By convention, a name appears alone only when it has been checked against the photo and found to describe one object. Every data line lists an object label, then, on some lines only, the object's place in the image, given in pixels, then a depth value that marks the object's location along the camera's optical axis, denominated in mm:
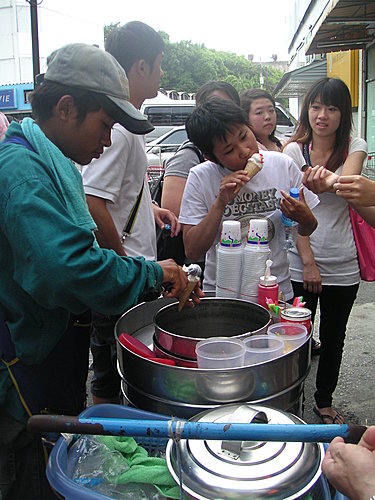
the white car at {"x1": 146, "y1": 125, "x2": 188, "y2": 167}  13180
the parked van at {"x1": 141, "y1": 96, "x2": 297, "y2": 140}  16953
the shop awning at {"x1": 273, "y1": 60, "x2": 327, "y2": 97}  17961
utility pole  7599
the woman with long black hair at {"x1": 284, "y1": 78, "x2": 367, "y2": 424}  2621
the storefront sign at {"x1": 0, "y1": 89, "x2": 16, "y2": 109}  17938
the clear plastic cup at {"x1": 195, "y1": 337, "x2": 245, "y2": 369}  1350
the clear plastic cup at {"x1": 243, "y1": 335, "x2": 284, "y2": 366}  1395
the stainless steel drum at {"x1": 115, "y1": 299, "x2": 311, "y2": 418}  1286
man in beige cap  1198
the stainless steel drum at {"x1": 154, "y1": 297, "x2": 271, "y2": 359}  1643
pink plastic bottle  1758
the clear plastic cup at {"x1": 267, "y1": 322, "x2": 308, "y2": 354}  1497
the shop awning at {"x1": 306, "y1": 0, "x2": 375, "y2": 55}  9219
